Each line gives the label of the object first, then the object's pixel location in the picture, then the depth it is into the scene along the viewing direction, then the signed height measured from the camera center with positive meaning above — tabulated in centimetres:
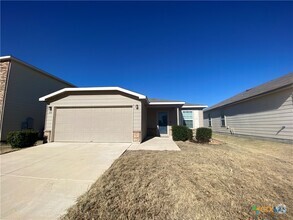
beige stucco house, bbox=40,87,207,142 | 917 +65
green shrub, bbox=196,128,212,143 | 945 -79
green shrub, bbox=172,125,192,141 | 1018 -71
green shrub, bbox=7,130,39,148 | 764 -80
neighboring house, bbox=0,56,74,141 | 966 +236
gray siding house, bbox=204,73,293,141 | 824 +75
